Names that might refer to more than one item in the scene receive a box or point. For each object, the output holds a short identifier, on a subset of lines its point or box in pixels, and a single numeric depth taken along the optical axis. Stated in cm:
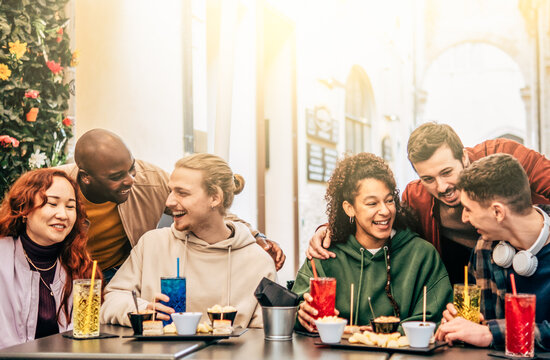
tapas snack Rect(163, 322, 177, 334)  226
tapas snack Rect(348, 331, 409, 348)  203
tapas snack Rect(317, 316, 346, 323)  212
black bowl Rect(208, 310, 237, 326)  228
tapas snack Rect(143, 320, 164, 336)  224
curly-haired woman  263
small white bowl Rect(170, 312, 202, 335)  220
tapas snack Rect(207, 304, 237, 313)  229
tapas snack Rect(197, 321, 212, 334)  226
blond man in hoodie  284
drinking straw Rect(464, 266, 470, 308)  215
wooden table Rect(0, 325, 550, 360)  192
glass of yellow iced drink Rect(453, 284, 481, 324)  215
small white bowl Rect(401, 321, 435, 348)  198
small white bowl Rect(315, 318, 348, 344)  207
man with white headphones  212
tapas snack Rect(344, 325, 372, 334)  232
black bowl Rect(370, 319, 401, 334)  214
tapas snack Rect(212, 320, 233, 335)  225
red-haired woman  262
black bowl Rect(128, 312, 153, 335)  223
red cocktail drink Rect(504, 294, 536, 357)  192
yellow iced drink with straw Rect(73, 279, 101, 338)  225
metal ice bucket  221
